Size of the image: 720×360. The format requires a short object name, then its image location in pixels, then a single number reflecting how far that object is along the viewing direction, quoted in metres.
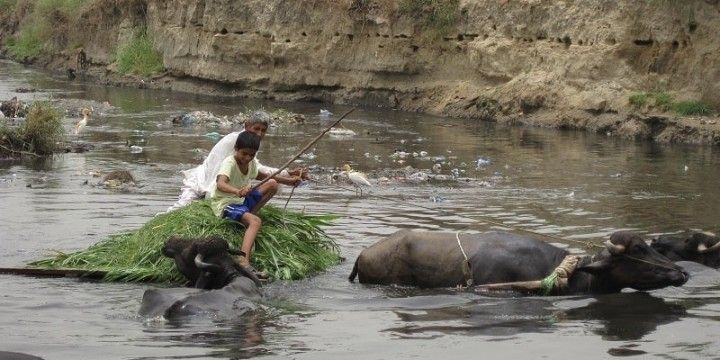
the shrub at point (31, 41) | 52.47
